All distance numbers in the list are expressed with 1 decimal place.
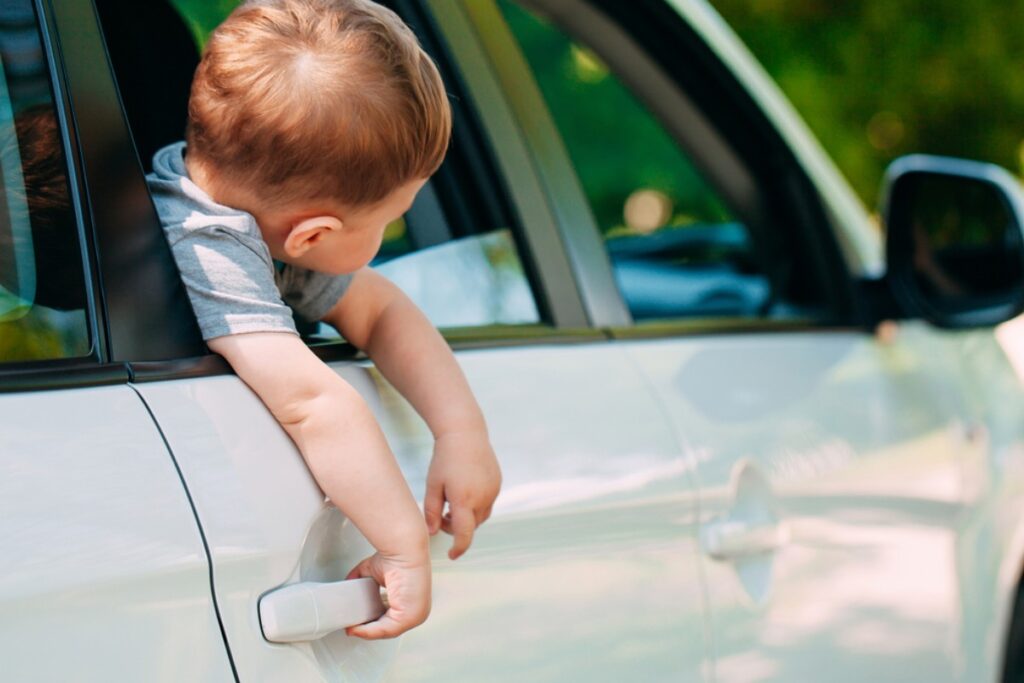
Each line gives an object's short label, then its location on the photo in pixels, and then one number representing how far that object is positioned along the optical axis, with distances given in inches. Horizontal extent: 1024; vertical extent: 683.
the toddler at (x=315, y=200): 72.3
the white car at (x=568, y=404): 68.4
